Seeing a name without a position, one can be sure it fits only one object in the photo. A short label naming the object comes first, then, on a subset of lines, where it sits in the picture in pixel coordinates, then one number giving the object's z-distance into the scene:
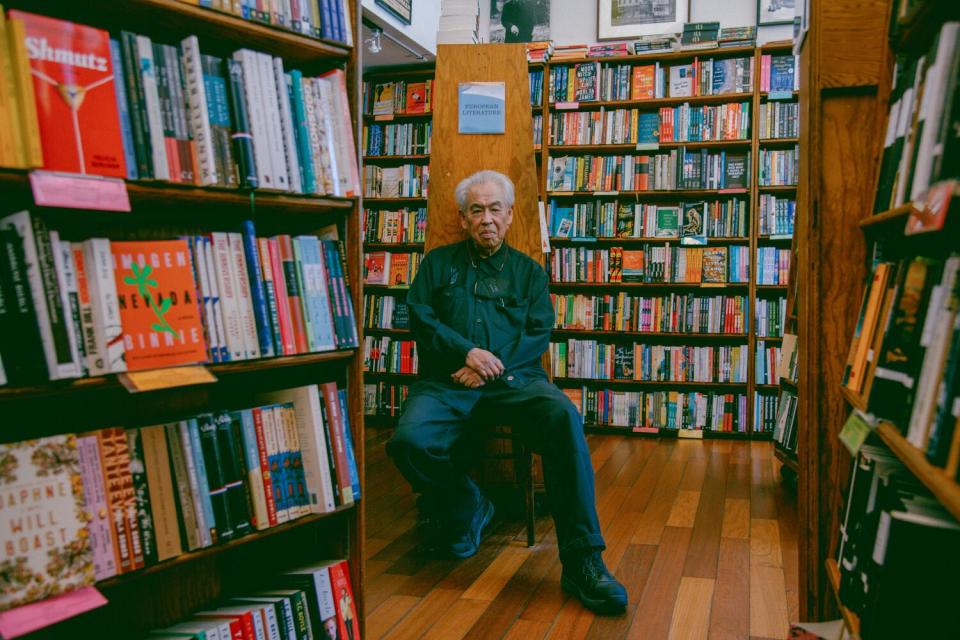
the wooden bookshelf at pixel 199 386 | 1.33
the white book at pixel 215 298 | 1.44
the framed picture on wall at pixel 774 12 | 4.57
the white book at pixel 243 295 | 1.49
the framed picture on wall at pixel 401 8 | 4.11
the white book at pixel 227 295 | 1.46
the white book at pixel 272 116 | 1.51
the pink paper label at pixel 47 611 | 1.08
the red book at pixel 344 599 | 1.71
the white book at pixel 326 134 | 1.62
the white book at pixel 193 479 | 1.40
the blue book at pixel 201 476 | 1.41
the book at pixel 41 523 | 1.12
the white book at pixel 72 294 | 1.22
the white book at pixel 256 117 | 1.48
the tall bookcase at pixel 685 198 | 4.25
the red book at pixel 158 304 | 1.30
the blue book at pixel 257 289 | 1.51
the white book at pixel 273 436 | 1.55
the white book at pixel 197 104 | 1.39
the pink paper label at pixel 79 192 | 1.13
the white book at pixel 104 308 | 1.25
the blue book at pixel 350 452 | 1.69
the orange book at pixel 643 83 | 4.46
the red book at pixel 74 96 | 1.17
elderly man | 2.15
